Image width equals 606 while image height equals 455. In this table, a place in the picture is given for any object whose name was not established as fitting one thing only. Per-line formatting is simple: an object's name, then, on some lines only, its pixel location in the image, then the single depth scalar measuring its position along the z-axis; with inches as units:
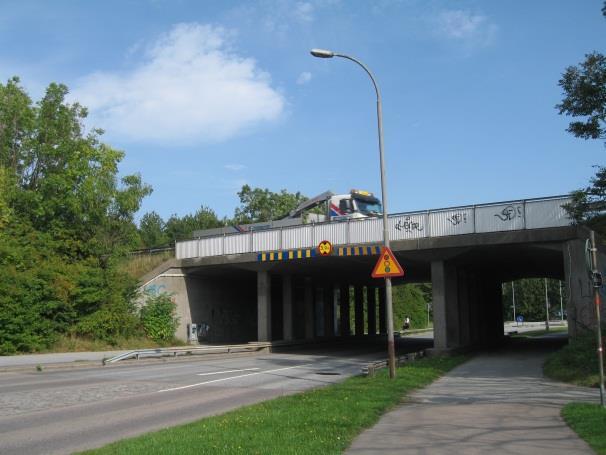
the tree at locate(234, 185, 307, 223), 3380.9
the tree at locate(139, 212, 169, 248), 3334.2
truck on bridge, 1493.6
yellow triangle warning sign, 625.3
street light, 620.4
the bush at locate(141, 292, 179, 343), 1264.8
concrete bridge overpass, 958.4
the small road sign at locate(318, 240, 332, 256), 1135.6
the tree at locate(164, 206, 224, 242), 3523.6
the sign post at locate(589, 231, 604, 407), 402.0
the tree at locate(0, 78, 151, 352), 1061.8
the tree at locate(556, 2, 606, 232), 642.8
